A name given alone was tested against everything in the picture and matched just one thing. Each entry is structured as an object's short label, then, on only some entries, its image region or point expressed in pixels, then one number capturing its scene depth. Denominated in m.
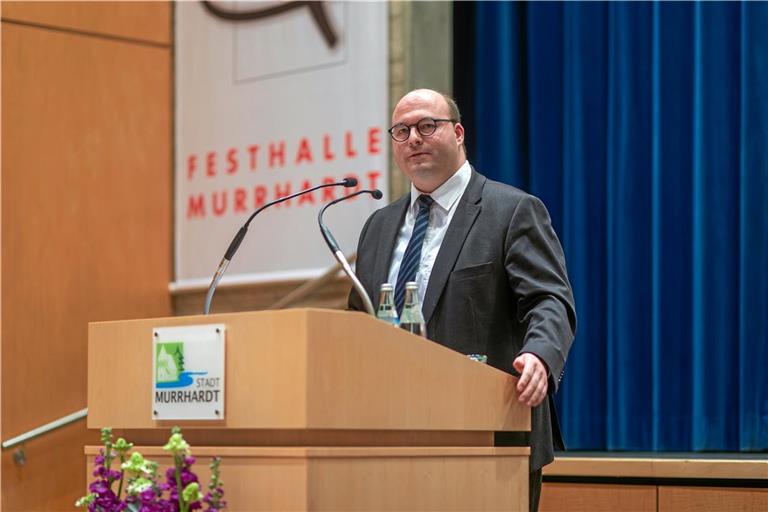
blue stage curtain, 8.81
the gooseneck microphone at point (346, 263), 4.68
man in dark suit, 5.12
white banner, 10.55
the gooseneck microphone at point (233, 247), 5.18
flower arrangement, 4.05
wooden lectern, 4.05
